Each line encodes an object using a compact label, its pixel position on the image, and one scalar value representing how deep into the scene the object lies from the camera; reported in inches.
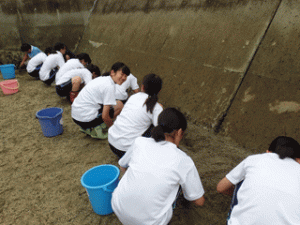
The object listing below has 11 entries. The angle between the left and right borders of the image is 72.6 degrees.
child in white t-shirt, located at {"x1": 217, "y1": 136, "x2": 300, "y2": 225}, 41.0
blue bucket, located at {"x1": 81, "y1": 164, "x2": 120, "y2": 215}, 65.9
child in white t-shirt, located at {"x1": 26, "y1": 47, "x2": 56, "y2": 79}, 218.4
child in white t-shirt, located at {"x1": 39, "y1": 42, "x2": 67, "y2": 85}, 196.6
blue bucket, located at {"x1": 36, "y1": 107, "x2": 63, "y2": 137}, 120.6
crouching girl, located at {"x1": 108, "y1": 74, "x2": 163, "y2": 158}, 80.7
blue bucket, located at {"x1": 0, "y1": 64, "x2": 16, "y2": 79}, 239.5
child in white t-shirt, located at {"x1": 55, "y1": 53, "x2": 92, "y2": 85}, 168.4
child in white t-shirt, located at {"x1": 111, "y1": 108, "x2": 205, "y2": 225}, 49.9
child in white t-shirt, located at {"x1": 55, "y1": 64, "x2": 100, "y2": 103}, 156.3
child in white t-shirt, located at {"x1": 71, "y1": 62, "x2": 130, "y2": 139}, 106.0
